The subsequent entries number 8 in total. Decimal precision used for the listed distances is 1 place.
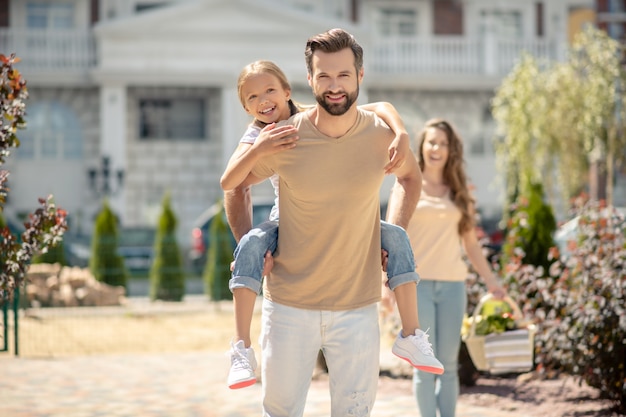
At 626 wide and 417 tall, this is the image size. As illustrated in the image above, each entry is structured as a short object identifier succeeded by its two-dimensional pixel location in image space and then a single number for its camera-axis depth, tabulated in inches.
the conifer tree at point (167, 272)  633.0
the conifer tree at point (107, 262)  637.9
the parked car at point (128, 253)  725.9
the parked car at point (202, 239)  691.4
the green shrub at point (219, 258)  609.0
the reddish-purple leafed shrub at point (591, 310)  247.1
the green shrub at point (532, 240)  374.9
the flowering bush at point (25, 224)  204.2
